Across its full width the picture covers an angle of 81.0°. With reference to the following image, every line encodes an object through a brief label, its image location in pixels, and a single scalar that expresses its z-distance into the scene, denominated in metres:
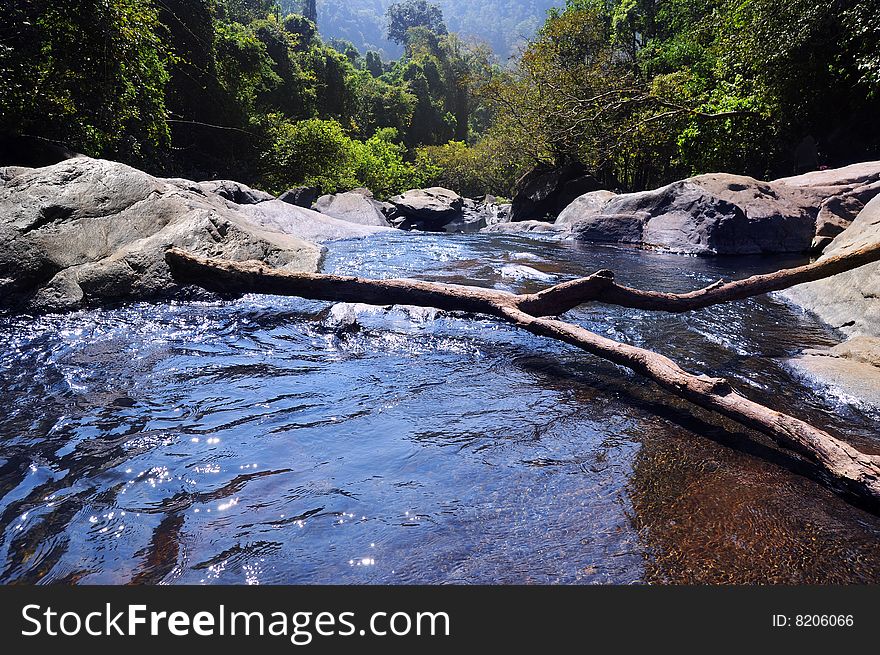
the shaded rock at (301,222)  11.08
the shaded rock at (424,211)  19.81
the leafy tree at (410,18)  102.69
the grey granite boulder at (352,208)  15.98
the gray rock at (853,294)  4.61
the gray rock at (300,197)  16.31
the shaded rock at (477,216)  21.06
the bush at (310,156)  21.69
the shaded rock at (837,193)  8.96
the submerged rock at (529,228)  14.62
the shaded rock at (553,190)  18.55
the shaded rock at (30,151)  7.08
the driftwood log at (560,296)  2.71
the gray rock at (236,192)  12.25
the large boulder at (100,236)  4.68
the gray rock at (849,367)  3.19
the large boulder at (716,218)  9.82
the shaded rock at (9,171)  5.42
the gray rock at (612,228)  11.74
